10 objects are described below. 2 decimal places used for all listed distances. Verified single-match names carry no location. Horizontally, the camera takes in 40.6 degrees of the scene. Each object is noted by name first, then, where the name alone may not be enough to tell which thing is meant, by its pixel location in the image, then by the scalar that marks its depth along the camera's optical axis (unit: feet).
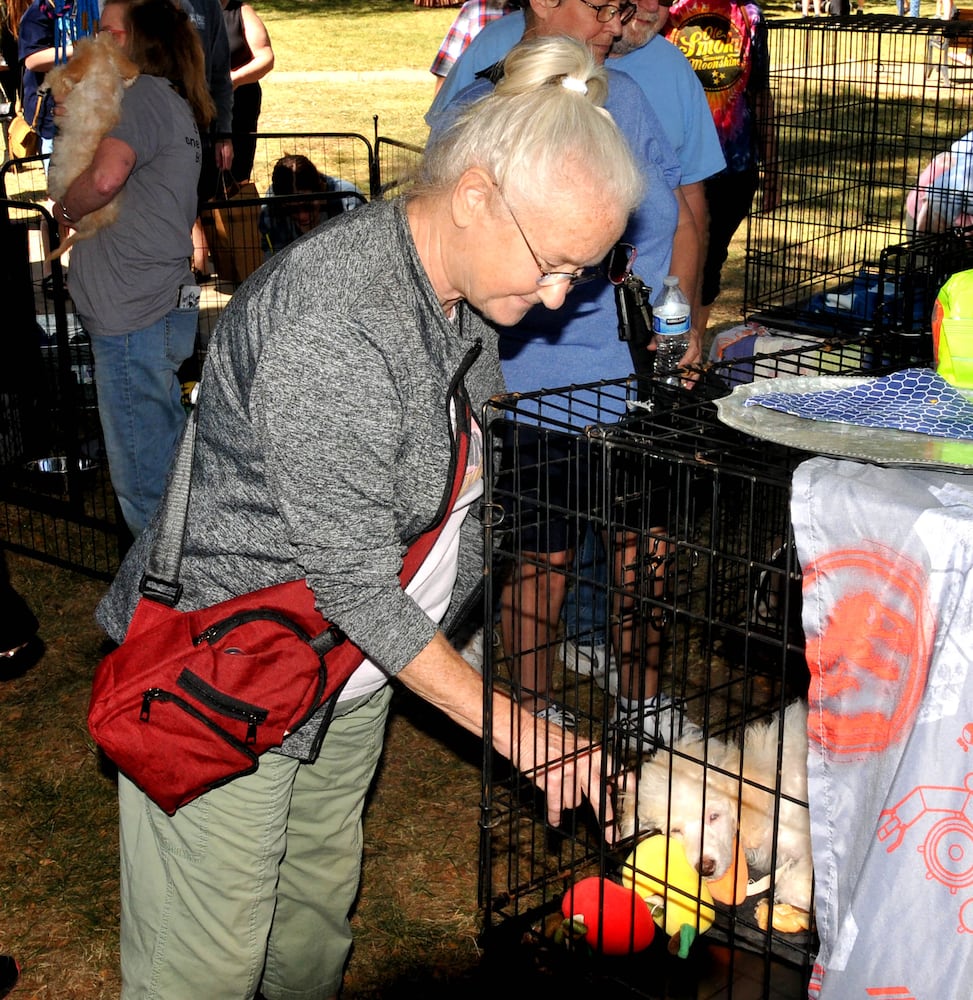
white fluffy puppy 8.44
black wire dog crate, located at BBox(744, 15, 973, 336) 10.10
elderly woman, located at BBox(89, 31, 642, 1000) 6.21
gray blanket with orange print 5.48
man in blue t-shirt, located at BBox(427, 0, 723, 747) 10.85
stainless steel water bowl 18.63
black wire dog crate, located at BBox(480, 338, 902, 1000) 6.75
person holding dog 14.16
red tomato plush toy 8.39
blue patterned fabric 6.45
